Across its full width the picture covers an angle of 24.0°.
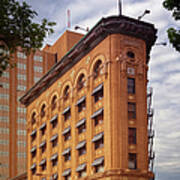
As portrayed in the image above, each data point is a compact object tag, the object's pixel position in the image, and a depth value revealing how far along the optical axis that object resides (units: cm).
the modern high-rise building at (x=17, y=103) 12544
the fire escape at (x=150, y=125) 5934
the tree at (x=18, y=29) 2067
